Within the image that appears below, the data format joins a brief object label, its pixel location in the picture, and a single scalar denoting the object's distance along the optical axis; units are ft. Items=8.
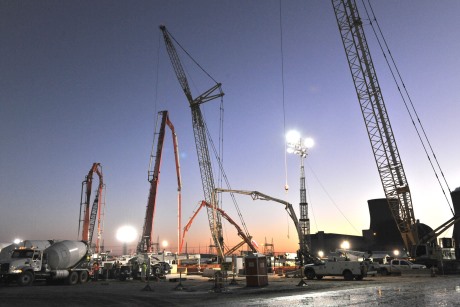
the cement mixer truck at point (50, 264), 94.32
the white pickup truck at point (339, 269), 103.55
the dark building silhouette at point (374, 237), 379.39
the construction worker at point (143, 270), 117.14
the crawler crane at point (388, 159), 176.24
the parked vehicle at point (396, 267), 130.31
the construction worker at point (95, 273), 121.19
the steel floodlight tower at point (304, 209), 326.24
